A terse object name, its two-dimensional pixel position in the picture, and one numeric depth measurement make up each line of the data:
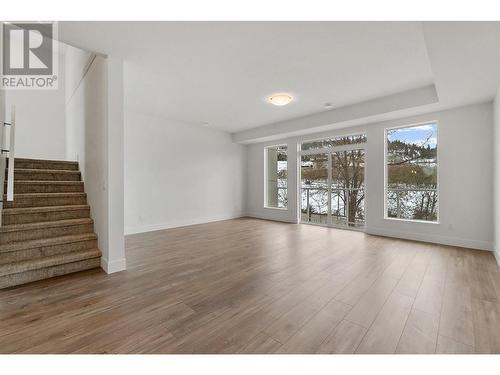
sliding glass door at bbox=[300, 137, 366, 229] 5.72
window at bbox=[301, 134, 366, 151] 5.70
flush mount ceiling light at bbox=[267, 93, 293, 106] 4.20
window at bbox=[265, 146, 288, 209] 7.30
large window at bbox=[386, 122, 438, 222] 4.61
